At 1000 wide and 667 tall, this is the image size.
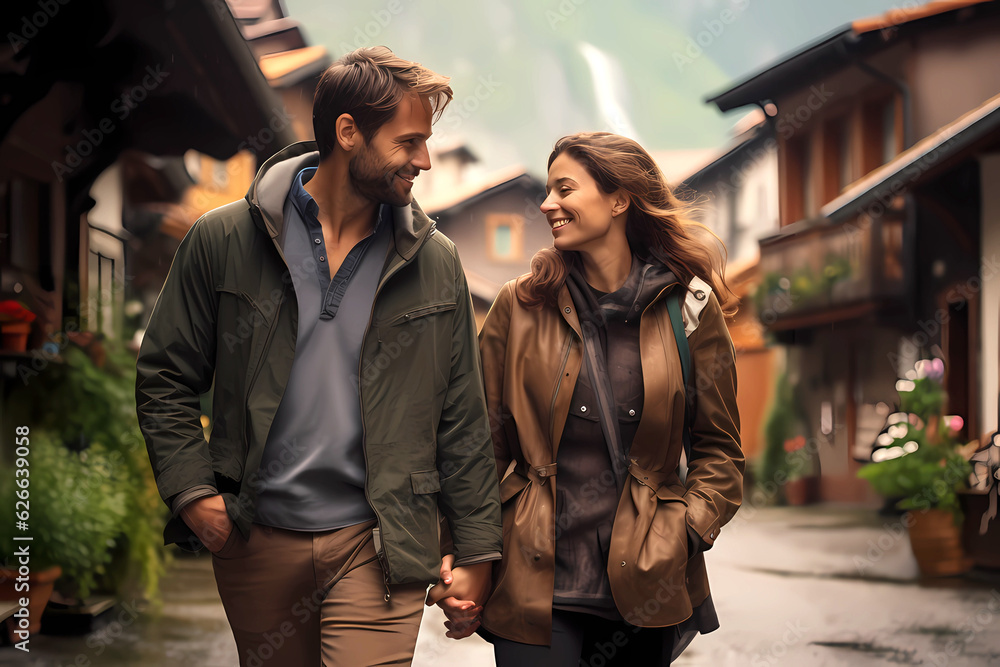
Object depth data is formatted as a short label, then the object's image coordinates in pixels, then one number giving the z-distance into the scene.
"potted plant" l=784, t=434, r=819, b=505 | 9.37
